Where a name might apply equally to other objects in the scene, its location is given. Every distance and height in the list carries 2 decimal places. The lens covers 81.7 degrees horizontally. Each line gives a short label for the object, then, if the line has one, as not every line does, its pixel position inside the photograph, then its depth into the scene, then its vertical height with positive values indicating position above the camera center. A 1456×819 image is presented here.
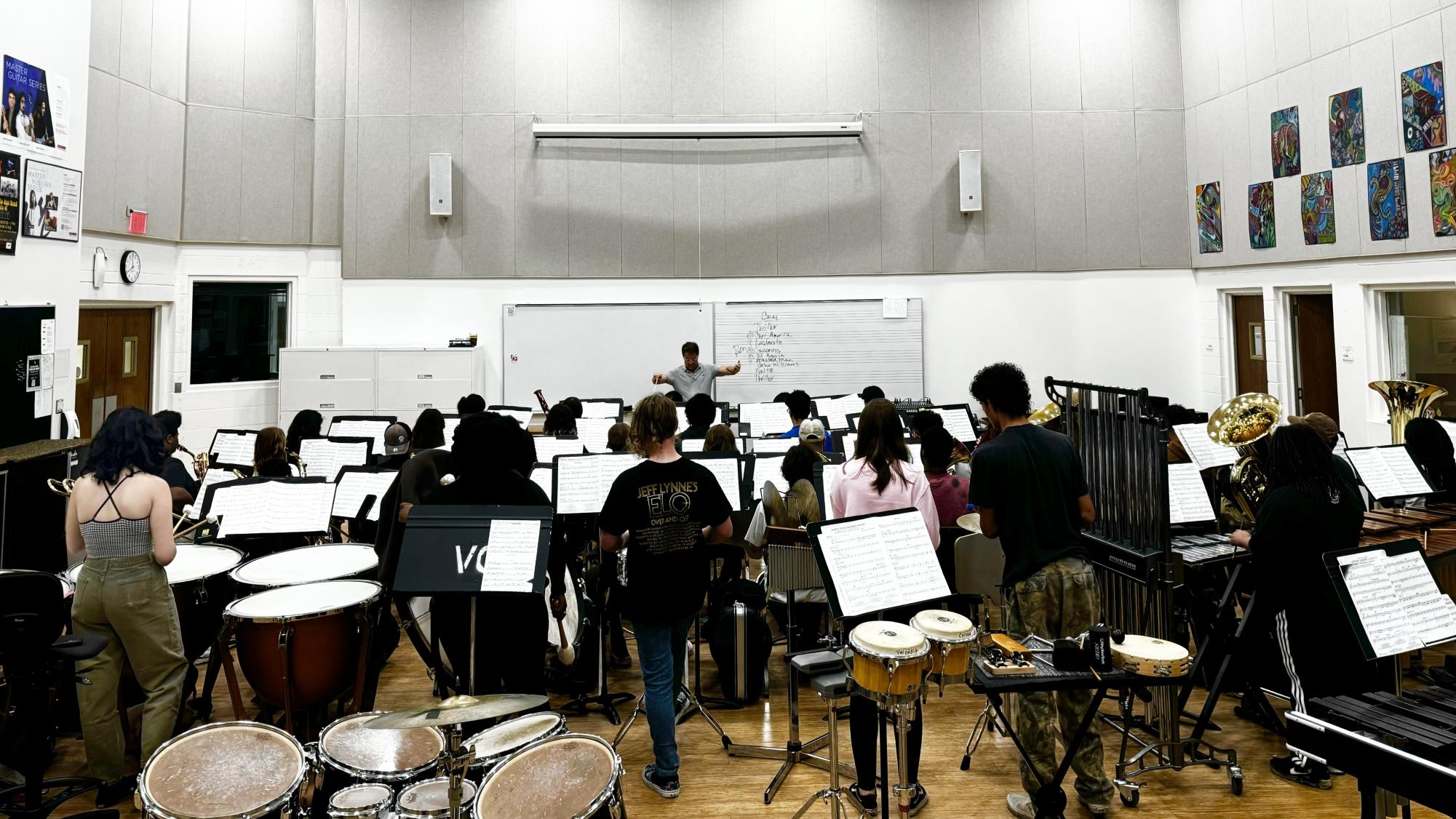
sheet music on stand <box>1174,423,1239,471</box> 5.52 -0.04
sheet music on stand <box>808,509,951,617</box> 2.99 -0.42
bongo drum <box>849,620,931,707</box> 2.81 -0.74
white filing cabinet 10.75 +0.93
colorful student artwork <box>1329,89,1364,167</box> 8.34 +3.16
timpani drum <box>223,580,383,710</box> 3.46 -0.79
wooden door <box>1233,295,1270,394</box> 10.31 +1.22
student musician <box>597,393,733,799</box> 3.47 -0.35
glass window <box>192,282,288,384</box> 10.72 +1.62
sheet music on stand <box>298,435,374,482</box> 6.54 -0.01
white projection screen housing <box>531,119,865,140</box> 11.09 +4.21
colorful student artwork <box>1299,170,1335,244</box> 8.76 +2.50
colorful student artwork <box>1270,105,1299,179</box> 9.16 +3.33
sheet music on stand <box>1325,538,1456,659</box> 2.75 -0.53
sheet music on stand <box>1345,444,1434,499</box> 5.15 -0.19
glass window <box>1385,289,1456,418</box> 7.89 +1.00
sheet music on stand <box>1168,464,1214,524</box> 4.52 -0.29
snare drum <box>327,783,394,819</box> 2.53 -1.08
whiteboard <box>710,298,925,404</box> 11.42 +1.42
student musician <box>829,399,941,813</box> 3.91 -0.14
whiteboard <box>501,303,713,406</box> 11.35 +1.43
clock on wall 9.62 +2.17
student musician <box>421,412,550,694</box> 3.50 -0.66
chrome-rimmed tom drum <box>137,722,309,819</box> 2.39 -0.96
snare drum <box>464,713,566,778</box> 2.60 -0.92
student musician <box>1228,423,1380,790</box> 3.49 -0.48
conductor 10.39 +0.89
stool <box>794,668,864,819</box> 2.96 -0.96
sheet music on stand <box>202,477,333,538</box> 4.62 -0.29
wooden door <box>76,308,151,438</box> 9.41 +1.08
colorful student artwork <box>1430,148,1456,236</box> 7.43 +2.21
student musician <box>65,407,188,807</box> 3.42 -0.54
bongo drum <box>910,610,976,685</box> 2.93 -0.69
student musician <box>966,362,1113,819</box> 3.33 -0.40
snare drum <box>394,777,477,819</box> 2.47 -1.06
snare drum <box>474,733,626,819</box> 2.38 -0.98
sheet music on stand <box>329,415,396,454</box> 7.43 +0.22
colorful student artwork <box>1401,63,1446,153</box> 7.53 +3.03
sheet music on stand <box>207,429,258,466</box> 6.77 +0.05
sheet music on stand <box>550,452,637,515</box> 4.93 -0.17
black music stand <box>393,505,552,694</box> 3.11 -0.36
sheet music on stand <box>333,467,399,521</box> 5.12 -0.22
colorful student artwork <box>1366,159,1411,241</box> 7.93 +2.31
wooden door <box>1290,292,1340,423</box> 9.33 +0.99
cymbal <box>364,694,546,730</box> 2.37 -0.75
